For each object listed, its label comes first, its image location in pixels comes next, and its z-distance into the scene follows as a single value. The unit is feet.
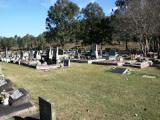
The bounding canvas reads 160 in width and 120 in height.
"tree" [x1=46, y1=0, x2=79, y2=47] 90.11
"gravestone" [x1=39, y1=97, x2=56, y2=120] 11.05
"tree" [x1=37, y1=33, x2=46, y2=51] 142.64
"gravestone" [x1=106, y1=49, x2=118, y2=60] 45.42
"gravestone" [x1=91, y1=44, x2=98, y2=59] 46.99
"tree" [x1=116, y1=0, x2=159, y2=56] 45.92
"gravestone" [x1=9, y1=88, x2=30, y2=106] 15.31
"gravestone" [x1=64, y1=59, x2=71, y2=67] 37.15
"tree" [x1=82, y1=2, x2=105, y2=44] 83.13
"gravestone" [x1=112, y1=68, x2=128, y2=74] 27.59
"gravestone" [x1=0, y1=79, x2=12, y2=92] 19.23
